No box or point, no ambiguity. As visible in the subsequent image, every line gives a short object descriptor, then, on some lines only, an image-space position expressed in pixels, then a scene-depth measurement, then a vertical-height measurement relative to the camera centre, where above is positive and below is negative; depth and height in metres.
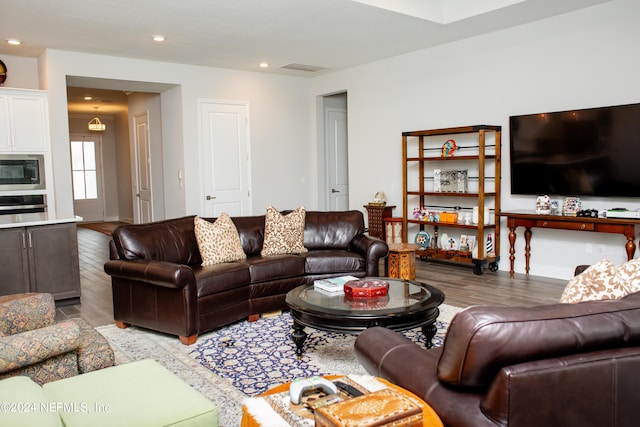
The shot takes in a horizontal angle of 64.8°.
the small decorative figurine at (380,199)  7.18 -0.32
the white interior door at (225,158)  7.58 +0.34
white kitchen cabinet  5.66 +0.73
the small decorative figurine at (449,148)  6.27 +0.33
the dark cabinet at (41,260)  4.52 -0.70
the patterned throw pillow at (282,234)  4.78 -0.53
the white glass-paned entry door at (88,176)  12.84 +0.19
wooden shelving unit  5.77 -0.15
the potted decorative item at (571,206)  5.06 -0.35
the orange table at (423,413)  1.51 -0.73
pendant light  11.00 +1.25
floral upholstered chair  1.88 -0.64
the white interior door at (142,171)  8.69 +0.21
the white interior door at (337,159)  8.85 +0.33
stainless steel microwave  5.92 +0.16
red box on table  3.34 -0.75
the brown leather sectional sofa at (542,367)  1.44 -0.57
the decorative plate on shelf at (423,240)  6.48 -0.83
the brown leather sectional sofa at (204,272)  3.70 -0.75
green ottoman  1.63 -0.75
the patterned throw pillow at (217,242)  4.31 -0.53
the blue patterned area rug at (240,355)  2.96 -1.19
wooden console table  4.56 -0.52
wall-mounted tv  4.78 +0.20
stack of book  3.50 -0.76
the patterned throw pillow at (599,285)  1.95 -0.45
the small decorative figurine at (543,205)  5.24 -0.34
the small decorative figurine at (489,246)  5.94 -0.85
